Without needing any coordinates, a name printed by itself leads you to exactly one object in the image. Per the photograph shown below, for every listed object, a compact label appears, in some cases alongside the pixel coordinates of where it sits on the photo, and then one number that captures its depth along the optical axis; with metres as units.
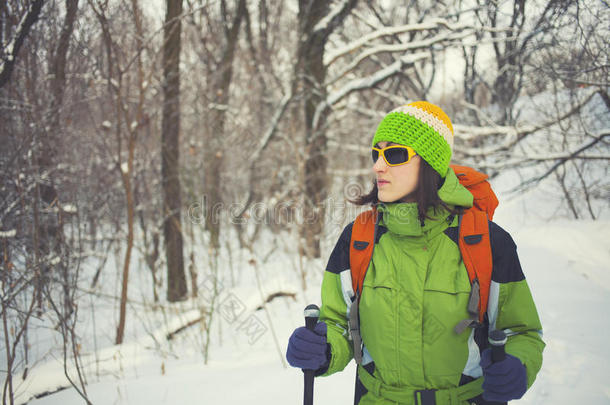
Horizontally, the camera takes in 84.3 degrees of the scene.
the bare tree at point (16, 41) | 2.78
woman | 1.22
